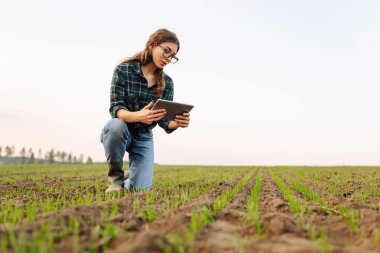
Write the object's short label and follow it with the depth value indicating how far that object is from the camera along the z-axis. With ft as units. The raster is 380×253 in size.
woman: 14.57
